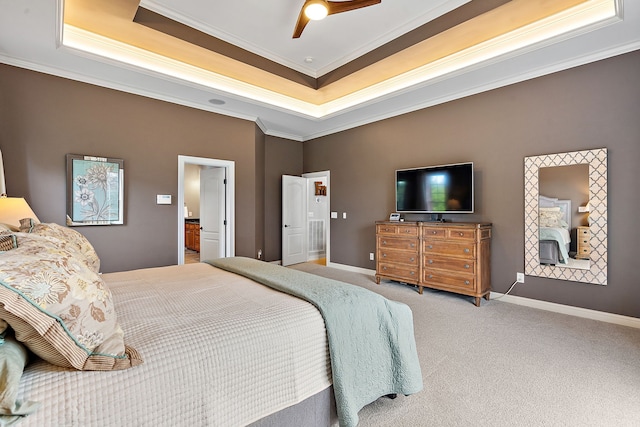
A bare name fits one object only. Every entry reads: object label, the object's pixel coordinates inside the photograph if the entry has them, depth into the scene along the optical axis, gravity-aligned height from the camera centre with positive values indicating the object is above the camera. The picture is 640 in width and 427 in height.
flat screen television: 4.07 +0.30
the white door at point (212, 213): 5.07 -0.04
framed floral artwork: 3.63 +0.27
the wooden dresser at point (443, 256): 3.69 -0.62
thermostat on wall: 4.29 +0.18
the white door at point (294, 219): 6.16 -0.19
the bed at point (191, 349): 0.88 -0.53
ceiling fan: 2.52 +1.75
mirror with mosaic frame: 3.15 -0.08
